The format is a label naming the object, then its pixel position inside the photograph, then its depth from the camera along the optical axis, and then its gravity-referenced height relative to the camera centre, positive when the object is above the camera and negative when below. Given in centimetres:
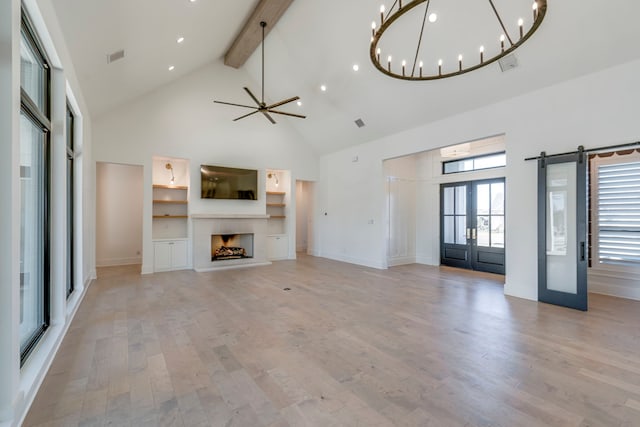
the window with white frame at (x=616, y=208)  487 +6
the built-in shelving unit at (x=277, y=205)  925 +19
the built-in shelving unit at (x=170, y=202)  727 +23
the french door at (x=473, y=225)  682 -33
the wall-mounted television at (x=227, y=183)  743 +75
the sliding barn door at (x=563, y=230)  422 -28
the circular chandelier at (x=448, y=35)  382 +262
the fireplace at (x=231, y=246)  784 -97
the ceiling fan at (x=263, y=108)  551 +196
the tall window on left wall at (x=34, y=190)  250 +21
